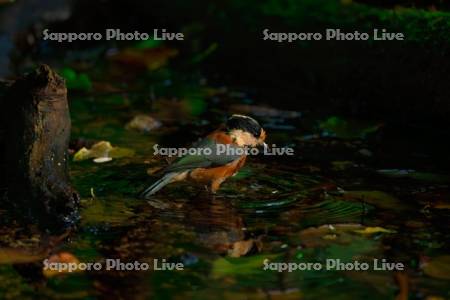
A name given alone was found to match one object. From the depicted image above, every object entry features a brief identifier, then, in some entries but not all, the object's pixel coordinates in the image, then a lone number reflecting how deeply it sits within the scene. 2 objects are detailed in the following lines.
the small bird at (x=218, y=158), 9.89
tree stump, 8.52
